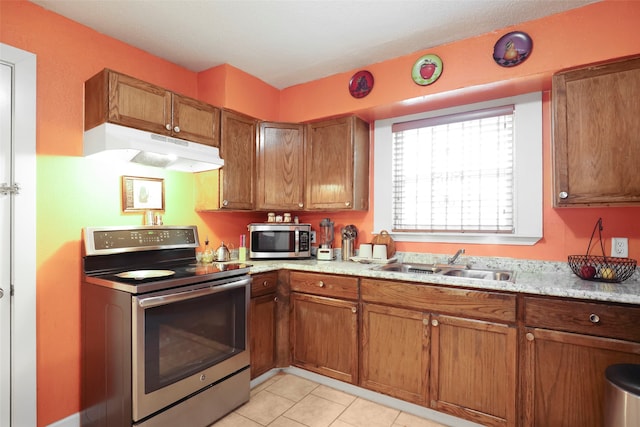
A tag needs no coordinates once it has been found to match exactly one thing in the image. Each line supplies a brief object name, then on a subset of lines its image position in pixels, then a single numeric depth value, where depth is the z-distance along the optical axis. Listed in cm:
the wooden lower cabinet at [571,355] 155
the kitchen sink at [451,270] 222
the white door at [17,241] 175
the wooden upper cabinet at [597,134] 178
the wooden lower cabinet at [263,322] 244
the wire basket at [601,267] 185
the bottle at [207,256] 258
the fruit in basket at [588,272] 190
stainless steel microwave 287
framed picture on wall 225
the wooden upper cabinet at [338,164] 277
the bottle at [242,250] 288
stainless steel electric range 167
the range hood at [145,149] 189
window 230
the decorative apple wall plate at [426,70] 233
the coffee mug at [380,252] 270
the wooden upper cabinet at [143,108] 192
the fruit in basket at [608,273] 184
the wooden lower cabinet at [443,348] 184
